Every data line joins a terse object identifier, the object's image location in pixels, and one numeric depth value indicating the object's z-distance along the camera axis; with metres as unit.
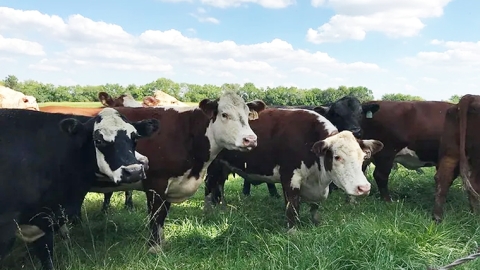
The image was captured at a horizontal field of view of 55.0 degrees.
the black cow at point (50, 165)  4.68
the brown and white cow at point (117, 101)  10.06
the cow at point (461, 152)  6.46
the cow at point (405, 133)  9.14
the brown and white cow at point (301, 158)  5.98
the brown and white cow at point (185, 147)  6.13
